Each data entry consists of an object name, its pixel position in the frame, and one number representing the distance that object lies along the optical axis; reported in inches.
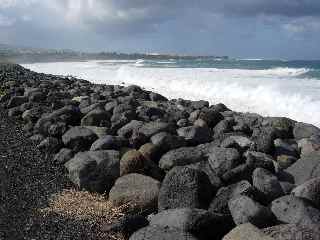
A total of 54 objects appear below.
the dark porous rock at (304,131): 202.1
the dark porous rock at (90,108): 237.4
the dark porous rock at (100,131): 190.4
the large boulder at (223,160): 143.4
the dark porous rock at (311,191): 120.3
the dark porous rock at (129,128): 190.8
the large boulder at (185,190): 121.7
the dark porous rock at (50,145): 186.4
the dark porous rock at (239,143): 167.6
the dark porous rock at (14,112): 261.3
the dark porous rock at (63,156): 174.8
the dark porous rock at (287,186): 134.5
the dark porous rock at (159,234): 101.0
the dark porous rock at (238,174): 138.0
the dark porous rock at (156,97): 344.4
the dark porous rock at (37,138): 204.2
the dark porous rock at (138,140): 174.3
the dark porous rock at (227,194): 117.9
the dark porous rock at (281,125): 202.1
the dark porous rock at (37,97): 288.7
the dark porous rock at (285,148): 173.8
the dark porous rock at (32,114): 241.7
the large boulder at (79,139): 180.0
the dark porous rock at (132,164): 146.2
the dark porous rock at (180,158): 151.5
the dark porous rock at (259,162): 143.1
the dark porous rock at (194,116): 228.2
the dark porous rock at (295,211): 109.2
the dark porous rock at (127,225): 110.7
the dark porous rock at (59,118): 214.5
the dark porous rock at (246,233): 97.5
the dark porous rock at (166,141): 165.1
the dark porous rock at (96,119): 213.3
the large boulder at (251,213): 107.4
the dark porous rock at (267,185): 126.4
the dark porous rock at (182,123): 216.2
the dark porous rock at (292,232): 98.0
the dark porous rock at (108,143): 169.0
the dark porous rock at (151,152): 160.4
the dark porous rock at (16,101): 283.8
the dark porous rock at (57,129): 201.7
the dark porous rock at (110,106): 241.1
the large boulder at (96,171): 146.1
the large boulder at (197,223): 105.8
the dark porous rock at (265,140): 173.6
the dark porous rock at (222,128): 202.1
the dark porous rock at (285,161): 160.8
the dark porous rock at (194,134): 186.5
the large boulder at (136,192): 130.1
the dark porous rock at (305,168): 140.7
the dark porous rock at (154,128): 179.6
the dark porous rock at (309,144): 176.5
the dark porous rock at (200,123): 208.3
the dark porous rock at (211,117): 218.4
